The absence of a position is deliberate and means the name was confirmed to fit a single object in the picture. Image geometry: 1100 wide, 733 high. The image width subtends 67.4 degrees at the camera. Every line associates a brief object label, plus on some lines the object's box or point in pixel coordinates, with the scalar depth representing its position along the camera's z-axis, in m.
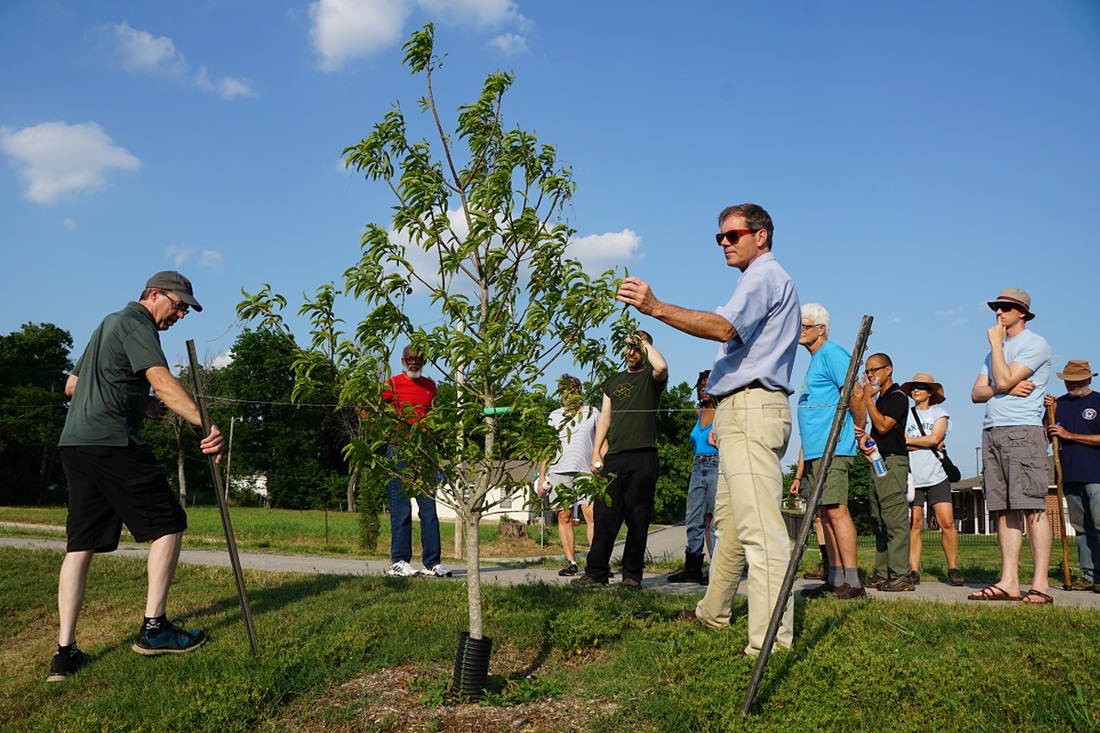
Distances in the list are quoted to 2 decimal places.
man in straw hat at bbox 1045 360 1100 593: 7.65
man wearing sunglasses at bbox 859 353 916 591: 7.56
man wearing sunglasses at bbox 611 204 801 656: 4.30
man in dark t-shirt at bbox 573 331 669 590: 7.11
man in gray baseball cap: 5.04
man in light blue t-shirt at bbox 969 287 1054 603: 6.37
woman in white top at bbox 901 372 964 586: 8.41
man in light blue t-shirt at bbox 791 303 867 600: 6.71
